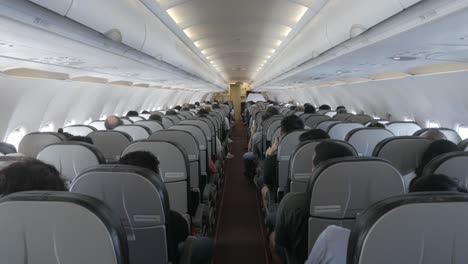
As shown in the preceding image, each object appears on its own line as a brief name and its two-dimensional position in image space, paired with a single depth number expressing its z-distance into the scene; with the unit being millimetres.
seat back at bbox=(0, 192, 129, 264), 1730
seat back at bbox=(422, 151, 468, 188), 3471
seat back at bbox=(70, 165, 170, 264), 2904
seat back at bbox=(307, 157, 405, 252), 3035
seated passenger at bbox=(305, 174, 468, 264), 2514
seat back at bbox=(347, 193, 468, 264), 1719
